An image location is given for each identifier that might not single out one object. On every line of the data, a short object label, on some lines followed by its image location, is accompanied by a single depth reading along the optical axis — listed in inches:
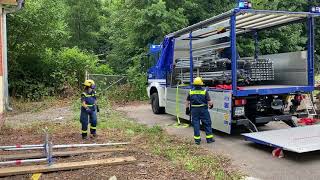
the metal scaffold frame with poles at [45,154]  267.3
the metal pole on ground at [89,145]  289.4
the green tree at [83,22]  1368.1
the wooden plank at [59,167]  264.1
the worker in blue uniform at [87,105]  389.7
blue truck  376.5
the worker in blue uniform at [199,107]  365.7
